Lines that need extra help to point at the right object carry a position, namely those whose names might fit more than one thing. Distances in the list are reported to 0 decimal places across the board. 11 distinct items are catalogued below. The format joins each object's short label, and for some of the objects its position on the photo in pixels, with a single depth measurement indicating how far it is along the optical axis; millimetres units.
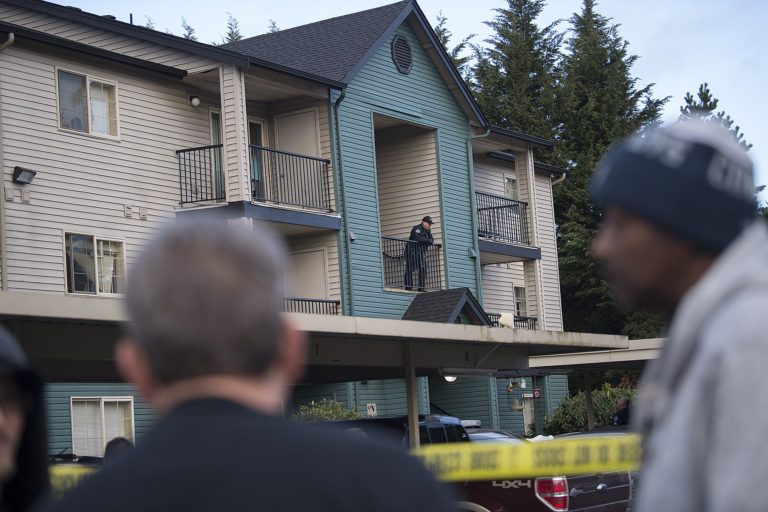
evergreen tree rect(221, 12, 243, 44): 57372
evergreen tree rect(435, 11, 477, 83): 55250
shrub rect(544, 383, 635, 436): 32469
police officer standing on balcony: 26703
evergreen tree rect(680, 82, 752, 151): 46875
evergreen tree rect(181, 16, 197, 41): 55688
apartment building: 19844
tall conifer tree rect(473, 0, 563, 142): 51250
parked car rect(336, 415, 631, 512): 12008
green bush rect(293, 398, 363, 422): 22297
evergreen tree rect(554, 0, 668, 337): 47688
